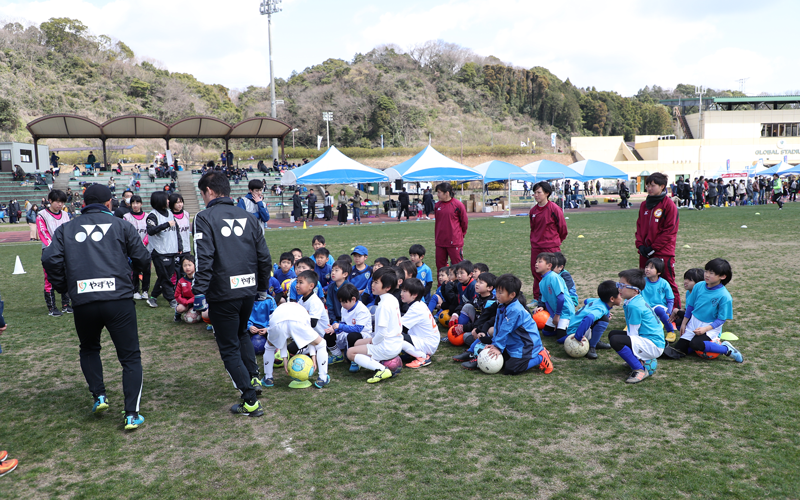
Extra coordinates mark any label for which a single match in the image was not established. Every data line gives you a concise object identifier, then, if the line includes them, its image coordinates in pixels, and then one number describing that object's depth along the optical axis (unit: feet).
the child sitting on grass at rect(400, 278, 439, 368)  17.26
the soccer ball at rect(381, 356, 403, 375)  16.29
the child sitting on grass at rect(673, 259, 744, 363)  16.48
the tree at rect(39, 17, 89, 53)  196.75
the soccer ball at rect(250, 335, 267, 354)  18.61
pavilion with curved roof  94.63
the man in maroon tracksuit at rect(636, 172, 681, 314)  19.39
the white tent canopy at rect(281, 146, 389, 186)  70.71
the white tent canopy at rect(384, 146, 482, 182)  73.20
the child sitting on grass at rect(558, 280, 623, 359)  17.36
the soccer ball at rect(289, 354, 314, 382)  15.49
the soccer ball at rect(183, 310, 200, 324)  22.85
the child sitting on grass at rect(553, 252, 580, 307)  20.50
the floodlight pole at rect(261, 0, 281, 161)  117.29
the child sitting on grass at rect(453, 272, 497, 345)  18.74
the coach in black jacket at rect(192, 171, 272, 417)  12.74
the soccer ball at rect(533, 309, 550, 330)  19.95
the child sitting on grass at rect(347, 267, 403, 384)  15.89
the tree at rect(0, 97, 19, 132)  149.08
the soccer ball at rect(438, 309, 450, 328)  21.21
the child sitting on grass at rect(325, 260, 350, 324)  19.10
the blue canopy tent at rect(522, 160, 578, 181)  78.43
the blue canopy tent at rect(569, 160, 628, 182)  81.85
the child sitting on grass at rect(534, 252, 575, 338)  19.21
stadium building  165.17
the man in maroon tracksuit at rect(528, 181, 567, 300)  21.71
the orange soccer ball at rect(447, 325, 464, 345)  19.12
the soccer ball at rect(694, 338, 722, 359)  16.55
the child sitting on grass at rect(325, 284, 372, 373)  17.65
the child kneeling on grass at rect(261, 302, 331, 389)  15.03
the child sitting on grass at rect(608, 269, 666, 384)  15.29
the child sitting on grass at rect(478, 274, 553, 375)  15.94
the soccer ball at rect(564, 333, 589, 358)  17.26
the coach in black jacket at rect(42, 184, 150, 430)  12.41
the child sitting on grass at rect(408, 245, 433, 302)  22.62
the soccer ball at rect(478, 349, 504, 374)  16.14
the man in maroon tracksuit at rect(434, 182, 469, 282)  24.17
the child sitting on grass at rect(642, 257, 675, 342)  18.58
